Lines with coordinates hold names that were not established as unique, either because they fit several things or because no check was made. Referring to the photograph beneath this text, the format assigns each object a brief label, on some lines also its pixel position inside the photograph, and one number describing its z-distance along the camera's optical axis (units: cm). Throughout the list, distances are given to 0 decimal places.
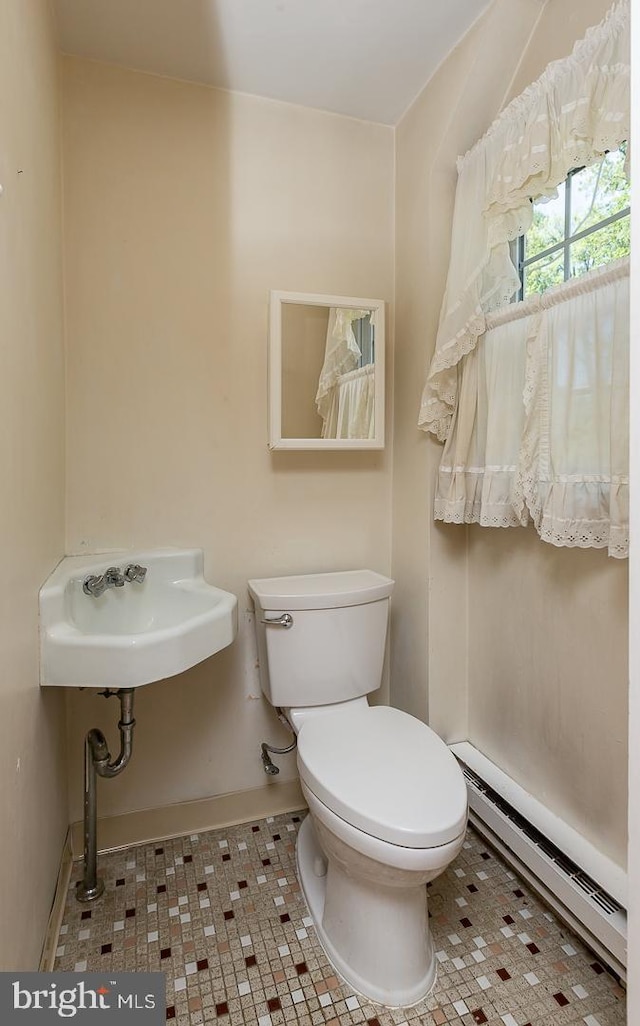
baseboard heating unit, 113
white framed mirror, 162
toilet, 109
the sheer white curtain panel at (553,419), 110
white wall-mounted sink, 115
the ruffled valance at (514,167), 108
